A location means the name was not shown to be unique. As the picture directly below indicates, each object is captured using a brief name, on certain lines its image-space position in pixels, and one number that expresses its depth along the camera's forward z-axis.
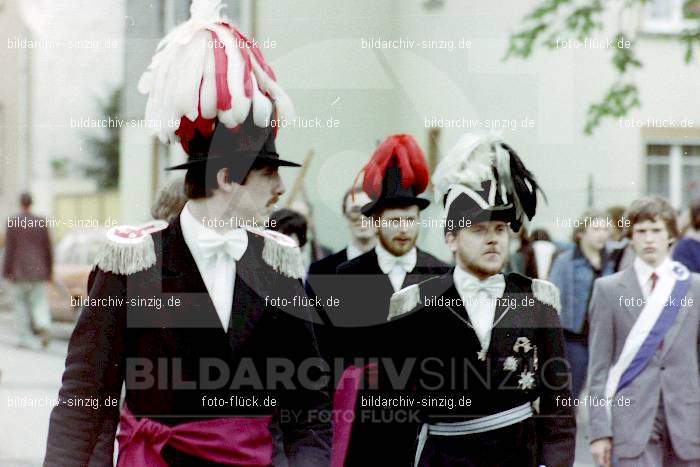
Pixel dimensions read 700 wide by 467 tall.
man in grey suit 6.00
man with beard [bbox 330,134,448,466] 5.80
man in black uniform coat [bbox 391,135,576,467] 4.39
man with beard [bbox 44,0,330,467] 3.41
